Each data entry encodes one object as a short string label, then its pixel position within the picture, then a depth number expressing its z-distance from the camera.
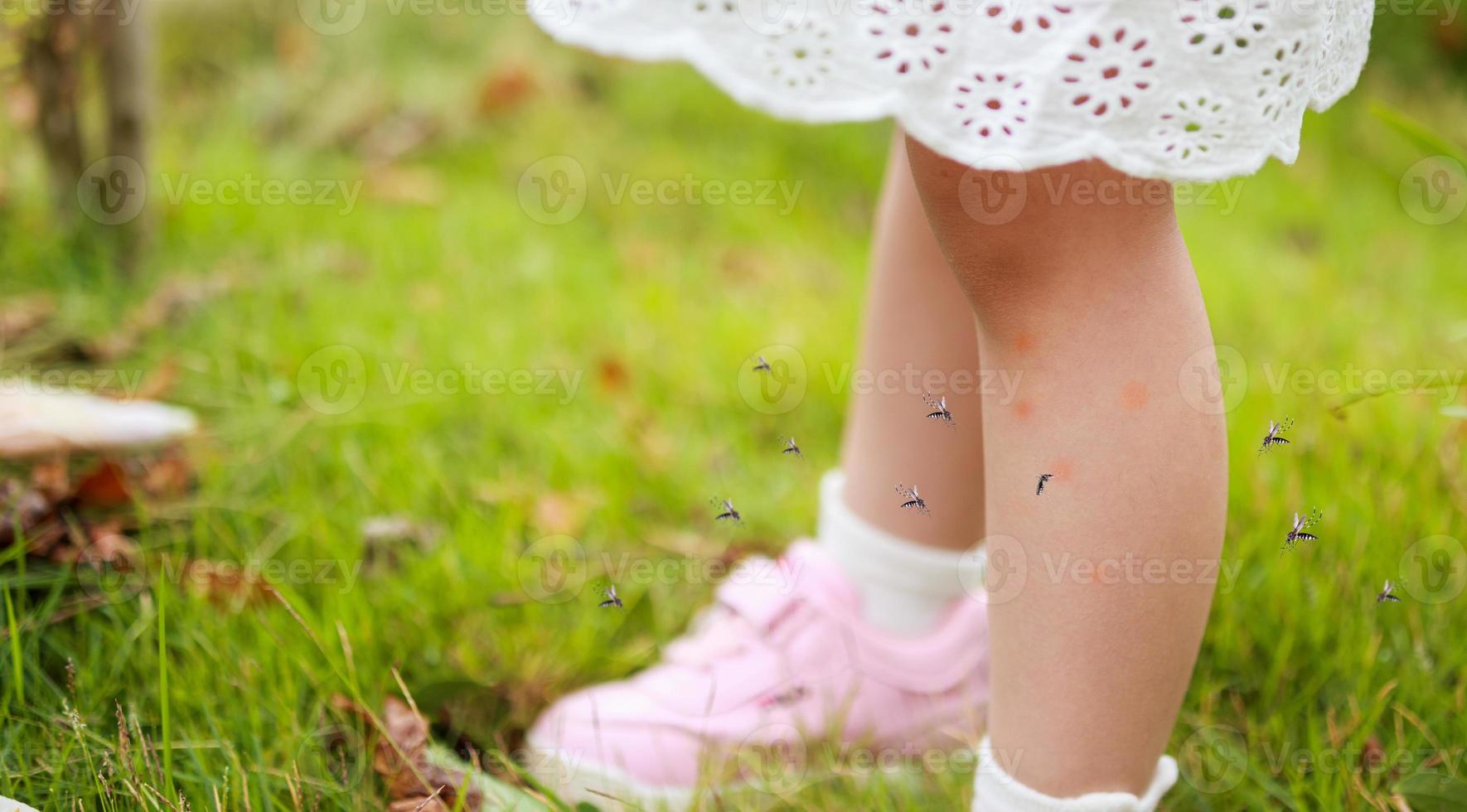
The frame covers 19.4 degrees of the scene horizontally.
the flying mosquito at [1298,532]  1.28
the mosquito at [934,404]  1.39
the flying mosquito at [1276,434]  1.27
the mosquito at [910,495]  1.40
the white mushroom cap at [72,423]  1.49
